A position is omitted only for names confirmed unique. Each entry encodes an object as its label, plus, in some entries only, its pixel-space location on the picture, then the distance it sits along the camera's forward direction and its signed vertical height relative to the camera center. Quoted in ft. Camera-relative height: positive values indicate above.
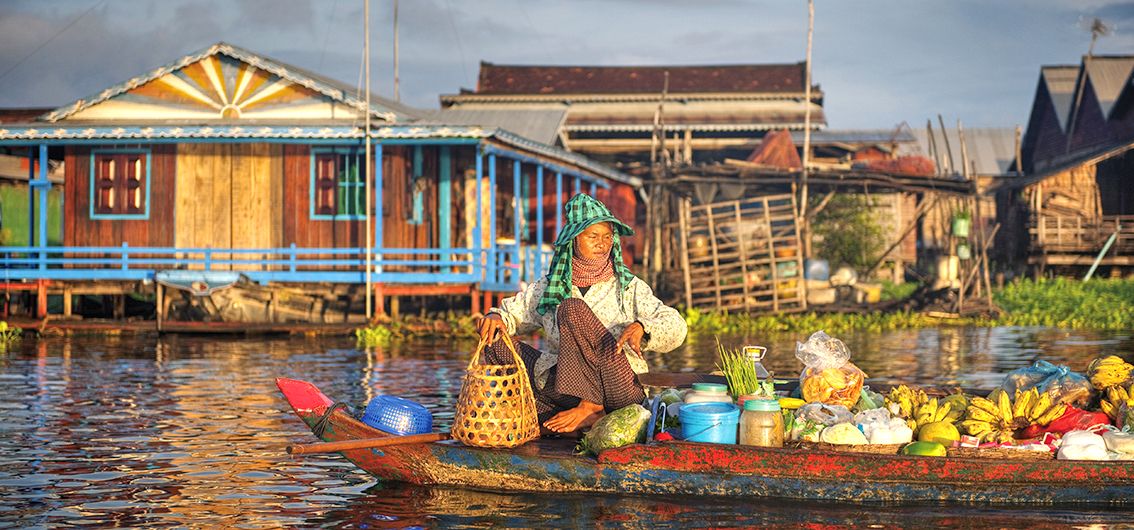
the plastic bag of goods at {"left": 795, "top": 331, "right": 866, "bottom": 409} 24.90 -1.87
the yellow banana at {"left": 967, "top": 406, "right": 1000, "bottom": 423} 24.26 -2.60
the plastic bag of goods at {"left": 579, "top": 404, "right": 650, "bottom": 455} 22.75 -2.72
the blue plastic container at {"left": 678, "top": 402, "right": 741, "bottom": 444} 22.70 -2.57
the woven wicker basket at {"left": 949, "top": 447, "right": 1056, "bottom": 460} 21.99 -3.01
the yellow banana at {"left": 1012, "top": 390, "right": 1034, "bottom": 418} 24.53 -2.42
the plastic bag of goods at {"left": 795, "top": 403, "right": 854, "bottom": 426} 23.20 -2.47
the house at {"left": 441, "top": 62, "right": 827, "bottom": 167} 109.19 +15.47
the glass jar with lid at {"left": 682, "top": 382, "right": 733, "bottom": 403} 24.20 -2.20
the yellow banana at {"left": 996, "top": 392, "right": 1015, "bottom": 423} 24.49 -2.45
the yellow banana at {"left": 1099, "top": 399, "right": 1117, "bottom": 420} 24.16 -2.46
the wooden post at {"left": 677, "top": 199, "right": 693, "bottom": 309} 72.69 +1.34
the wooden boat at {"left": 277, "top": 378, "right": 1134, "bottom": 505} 21.40 -3.33
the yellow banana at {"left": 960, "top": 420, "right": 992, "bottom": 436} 23.79 -2.76
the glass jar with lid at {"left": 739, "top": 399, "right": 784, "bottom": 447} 22.35 -2.54
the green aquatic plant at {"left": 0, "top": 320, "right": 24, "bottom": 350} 60.18 -2.77
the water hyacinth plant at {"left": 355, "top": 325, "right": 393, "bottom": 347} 59.82 -2.77
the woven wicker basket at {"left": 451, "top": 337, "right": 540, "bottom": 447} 22.89 -2.33
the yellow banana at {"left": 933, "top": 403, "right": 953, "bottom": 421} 24.53 -2.57
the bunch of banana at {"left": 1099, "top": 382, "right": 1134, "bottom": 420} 23.97 -2.26
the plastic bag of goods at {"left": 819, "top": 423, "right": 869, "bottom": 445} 22.62 -2.76
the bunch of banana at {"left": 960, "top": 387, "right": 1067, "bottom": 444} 23.95 -2.55
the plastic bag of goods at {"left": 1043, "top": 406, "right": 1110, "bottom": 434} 23.29 -2.60
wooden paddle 22.06 -2.91
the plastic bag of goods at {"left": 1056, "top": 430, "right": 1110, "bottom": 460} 21.71 -2.85
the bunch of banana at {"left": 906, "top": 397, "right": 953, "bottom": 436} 24.47 -2.61
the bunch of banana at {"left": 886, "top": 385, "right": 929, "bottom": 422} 25.30 -2.47
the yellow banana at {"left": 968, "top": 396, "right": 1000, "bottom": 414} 24.56 -2.43
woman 23.84 -0.90
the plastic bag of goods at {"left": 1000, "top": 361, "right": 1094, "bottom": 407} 24.88 -2.07
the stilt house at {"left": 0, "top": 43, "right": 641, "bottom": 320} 65.41 +4.74
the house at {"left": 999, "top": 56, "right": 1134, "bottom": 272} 99.09 +8.38
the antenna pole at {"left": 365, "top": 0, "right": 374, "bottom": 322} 62.85 +9.98
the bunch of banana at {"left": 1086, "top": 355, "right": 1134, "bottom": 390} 24.90 -1.84
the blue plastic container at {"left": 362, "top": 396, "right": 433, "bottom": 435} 23.44 -2.53
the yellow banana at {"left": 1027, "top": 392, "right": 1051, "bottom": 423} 24.32 -2.46
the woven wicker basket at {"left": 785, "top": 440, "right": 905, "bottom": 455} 22.67 -2.99
